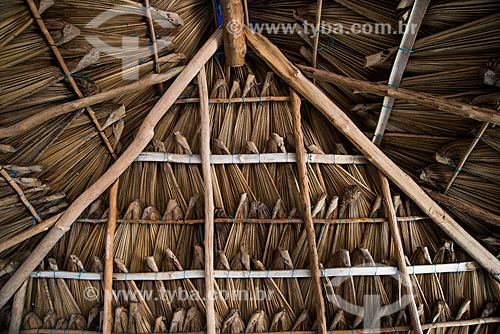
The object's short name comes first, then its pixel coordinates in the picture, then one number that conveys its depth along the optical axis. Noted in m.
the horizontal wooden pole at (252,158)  4.20
